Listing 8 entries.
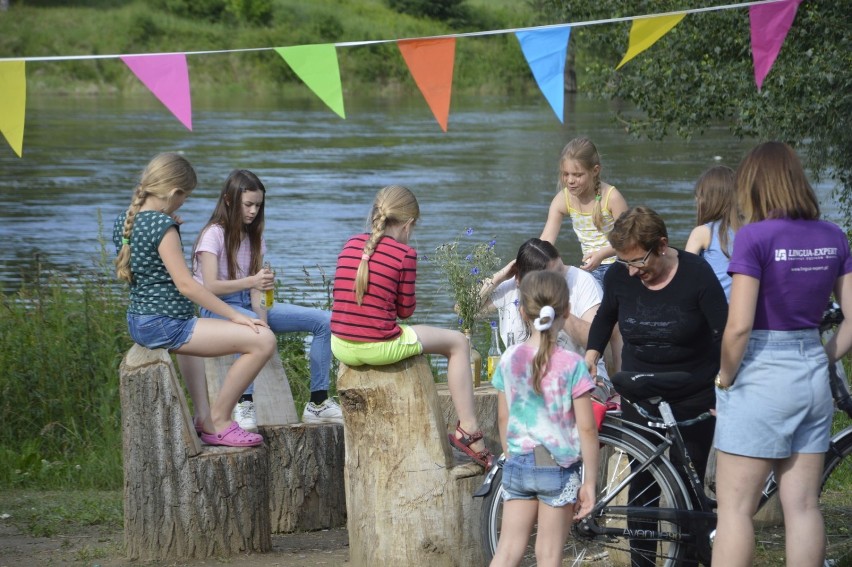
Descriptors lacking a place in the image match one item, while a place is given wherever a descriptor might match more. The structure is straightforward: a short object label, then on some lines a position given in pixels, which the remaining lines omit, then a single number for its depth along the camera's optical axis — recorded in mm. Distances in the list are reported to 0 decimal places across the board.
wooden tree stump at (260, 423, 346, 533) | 10826
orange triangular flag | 12348
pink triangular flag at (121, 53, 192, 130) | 11912
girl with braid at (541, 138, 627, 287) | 11262
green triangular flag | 12104
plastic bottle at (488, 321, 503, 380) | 10798
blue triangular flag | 12178
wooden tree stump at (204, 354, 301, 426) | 11779
